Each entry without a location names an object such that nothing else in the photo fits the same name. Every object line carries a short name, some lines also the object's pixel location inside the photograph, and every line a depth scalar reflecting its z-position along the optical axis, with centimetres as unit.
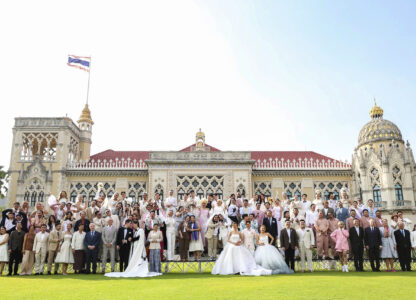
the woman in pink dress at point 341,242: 1310
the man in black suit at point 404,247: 1325
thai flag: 3597
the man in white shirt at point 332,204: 1672
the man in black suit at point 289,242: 1323
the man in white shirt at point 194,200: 1667
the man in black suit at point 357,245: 1314
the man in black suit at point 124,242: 1295
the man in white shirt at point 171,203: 1641
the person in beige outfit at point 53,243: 1298
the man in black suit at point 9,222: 1384
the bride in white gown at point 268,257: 1242
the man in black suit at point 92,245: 1288
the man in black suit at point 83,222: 1348
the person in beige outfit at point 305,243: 1338
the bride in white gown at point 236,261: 1209
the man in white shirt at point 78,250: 1284
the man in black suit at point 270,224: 1448
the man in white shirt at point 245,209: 1580
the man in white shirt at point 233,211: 1542
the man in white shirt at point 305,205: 1686
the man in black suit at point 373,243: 1320
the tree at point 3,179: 3397
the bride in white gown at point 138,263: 1198
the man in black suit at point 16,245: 1294
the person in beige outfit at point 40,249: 1291
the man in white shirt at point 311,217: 1541
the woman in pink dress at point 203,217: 1584
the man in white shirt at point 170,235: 1468
